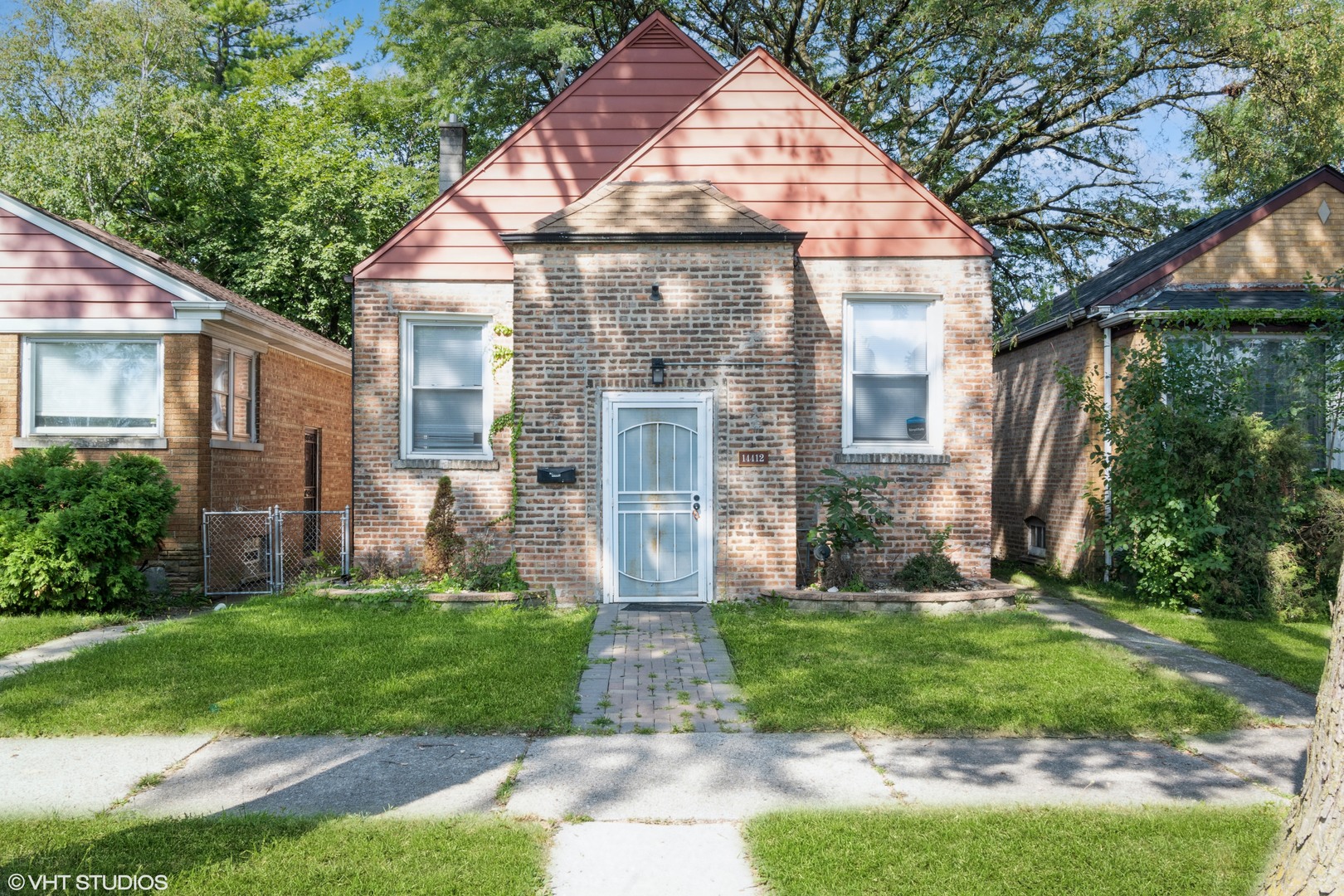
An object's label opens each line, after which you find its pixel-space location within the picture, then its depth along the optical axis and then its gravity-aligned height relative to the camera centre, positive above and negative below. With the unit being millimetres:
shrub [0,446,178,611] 9766 -687
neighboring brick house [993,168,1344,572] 12352 +2320
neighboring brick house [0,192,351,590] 11469 +1463
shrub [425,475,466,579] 11164 -923
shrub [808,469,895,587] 10008 -654
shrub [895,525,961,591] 10438 -1266
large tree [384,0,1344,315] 15414 +7875
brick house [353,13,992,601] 10211 +1513
